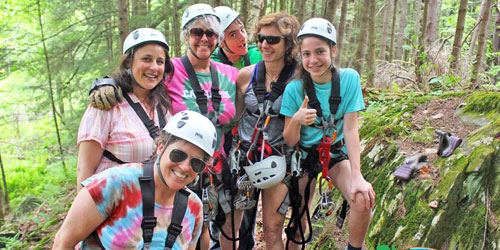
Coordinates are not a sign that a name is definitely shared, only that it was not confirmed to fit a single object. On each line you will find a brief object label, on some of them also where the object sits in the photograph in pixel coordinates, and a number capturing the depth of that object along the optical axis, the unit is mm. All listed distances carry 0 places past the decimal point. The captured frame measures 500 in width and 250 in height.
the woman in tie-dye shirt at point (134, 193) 2498
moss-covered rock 3449
